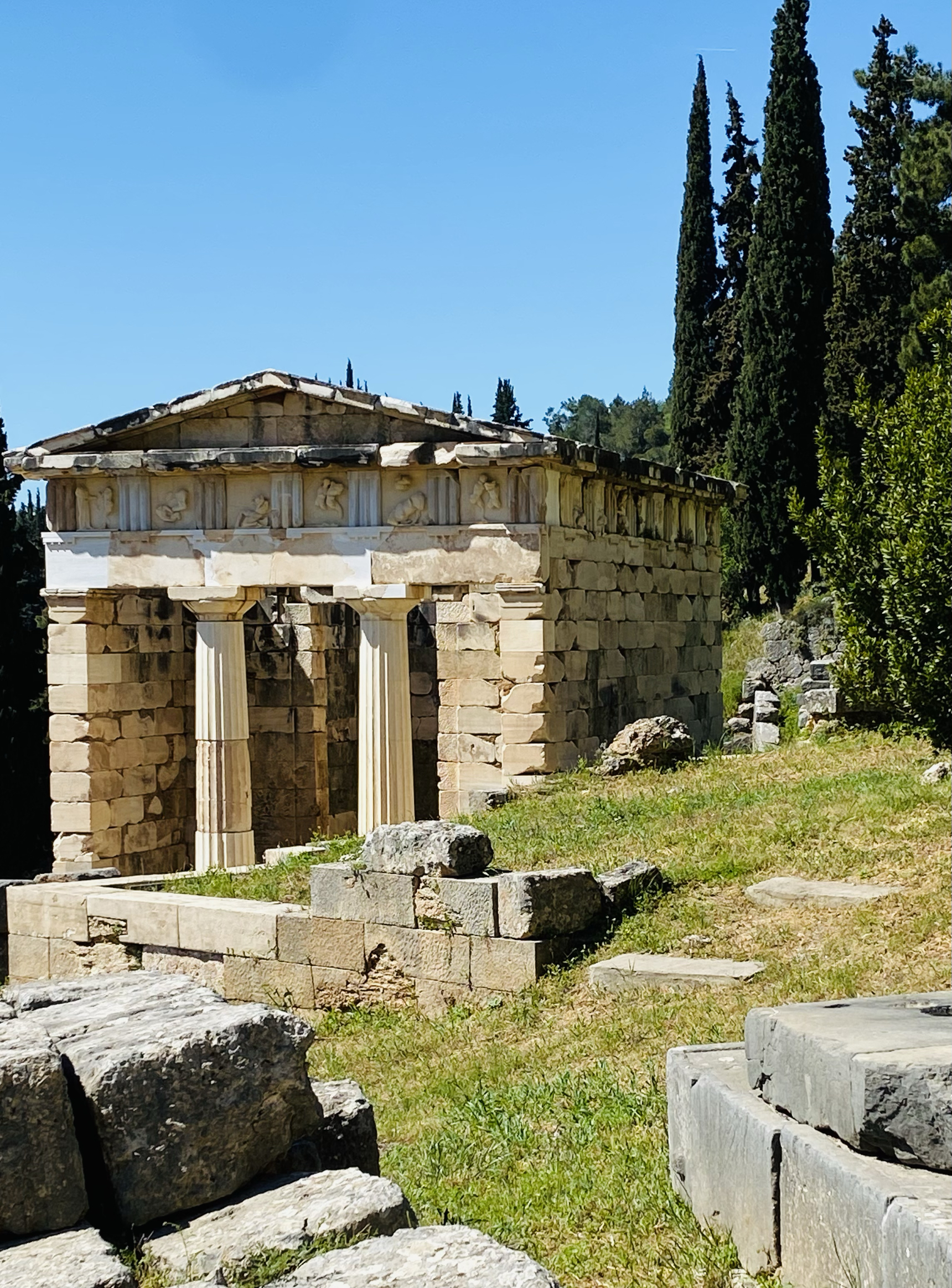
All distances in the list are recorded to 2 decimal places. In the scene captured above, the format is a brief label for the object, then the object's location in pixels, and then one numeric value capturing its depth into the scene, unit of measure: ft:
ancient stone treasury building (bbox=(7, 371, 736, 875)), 54.65
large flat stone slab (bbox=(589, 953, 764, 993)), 29.76
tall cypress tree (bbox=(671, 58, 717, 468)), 120.47
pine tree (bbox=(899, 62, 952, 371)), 92.99
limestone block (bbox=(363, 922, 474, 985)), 34.81
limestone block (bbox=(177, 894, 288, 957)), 38.96
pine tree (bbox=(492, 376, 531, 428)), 163.22
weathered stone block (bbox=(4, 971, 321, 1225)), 17.16
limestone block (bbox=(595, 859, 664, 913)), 34.94
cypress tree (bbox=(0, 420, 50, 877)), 86.94
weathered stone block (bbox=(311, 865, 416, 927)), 36.01
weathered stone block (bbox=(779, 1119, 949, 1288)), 14.83
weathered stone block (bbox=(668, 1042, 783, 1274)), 17.16
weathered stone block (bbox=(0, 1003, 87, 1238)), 16.24
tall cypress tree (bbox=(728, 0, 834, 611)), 104.47
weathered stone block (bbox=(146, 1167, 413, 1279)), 16.29
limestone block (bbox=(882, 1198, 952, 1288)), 13.52
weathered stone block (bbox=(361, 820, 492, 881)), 34.99
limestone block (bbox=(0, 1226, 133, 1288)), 14.83
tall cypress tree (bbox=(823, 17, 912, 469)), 103.60
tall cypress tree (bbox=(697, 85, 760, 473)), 119.75
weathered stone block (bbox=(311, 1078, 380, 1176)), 20.27
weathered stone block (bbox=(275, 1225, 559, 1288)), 14.47
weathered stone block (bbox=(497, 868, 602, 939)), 33.42
